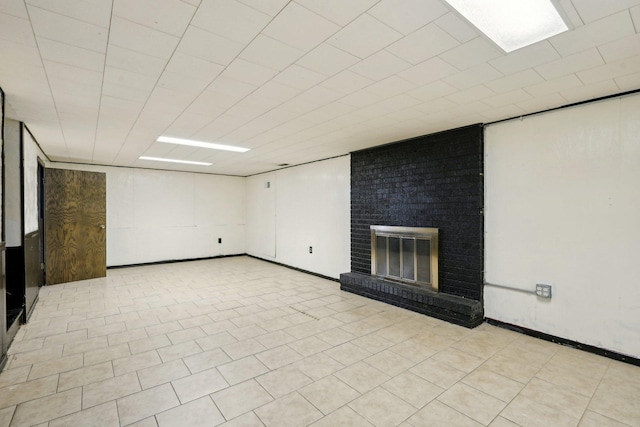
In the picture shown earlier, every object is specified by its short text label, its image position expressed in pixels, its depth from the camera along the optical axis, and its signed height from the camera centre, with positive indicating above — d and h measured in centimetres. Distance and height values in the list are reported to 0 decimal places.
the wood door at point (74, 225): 631 -30
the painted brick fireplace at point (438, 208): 423 +2
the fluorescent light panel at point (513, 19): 183 +121
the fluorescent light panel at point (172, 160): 697 +120
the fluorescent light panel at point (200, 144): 519 +120
